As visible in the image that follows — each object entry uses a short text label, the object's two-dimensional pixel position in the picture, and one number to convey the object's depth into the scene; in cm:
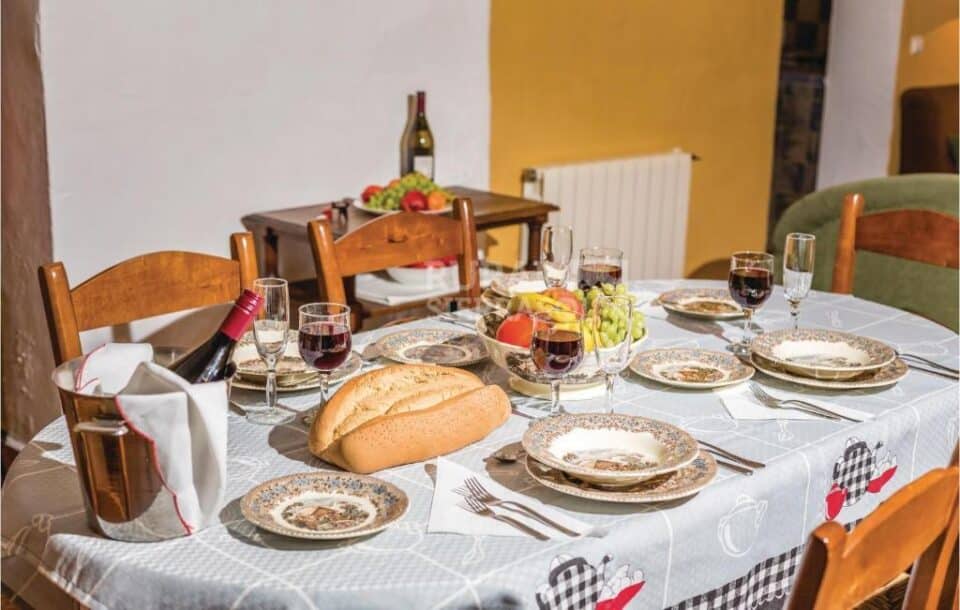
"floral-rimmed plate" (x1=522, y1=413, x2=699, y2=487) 141
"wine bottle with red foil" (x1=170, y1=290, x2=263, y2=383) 136
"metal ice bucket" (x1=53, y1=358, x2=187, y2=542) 119
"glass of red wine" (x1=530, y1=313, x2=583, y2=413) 151
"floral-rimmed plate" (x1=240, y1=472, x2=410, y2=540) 125
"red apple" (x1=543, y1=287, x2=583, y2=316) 177
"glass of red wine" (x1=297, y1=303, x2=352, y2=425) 154
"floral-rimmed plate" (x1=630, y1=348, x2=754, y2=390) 176
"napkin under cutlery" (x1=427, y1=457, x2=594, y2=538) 127
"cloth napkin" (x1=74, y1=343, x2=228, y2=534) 118
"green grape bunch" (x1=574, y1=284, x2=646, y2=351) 156
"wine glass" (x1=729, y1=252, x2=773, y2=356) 192
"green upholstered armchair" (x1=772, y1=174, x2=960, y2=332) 315
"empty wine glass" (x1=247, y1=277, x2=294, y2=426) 158
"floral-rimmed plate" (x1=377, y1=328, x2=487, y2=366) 186
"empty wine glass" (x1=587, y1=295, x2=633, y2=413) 154
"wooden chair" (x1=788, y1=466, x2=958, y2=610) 96
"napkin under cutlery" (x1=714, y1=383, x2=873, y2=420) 164
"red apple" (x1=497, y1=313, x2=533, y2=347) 170
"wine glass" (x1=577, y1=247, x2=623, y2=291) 198
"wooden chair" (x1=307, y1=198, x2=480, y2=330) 223
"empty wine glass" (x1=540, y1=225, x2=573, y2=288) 205
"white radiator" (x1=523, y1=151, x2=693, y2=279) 399
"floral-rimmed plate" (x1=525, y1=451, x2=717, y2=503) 132
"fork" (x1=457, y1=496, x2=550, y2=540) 127
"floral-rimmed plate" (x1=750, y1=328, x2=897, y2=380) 178
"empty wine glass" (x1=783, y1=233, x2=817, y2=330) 193
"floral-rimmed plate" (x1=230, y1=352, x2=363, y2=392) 170
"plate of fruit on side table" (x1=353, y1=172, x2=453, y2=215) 305
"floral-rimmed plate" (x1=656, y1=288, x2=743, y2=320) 216
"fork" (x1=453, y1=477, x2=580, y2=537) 128
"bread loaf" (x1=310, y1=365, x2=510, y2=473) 141
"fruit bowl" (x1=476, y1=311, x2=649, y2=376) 171
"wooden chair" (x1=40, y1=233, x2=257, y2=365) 182
